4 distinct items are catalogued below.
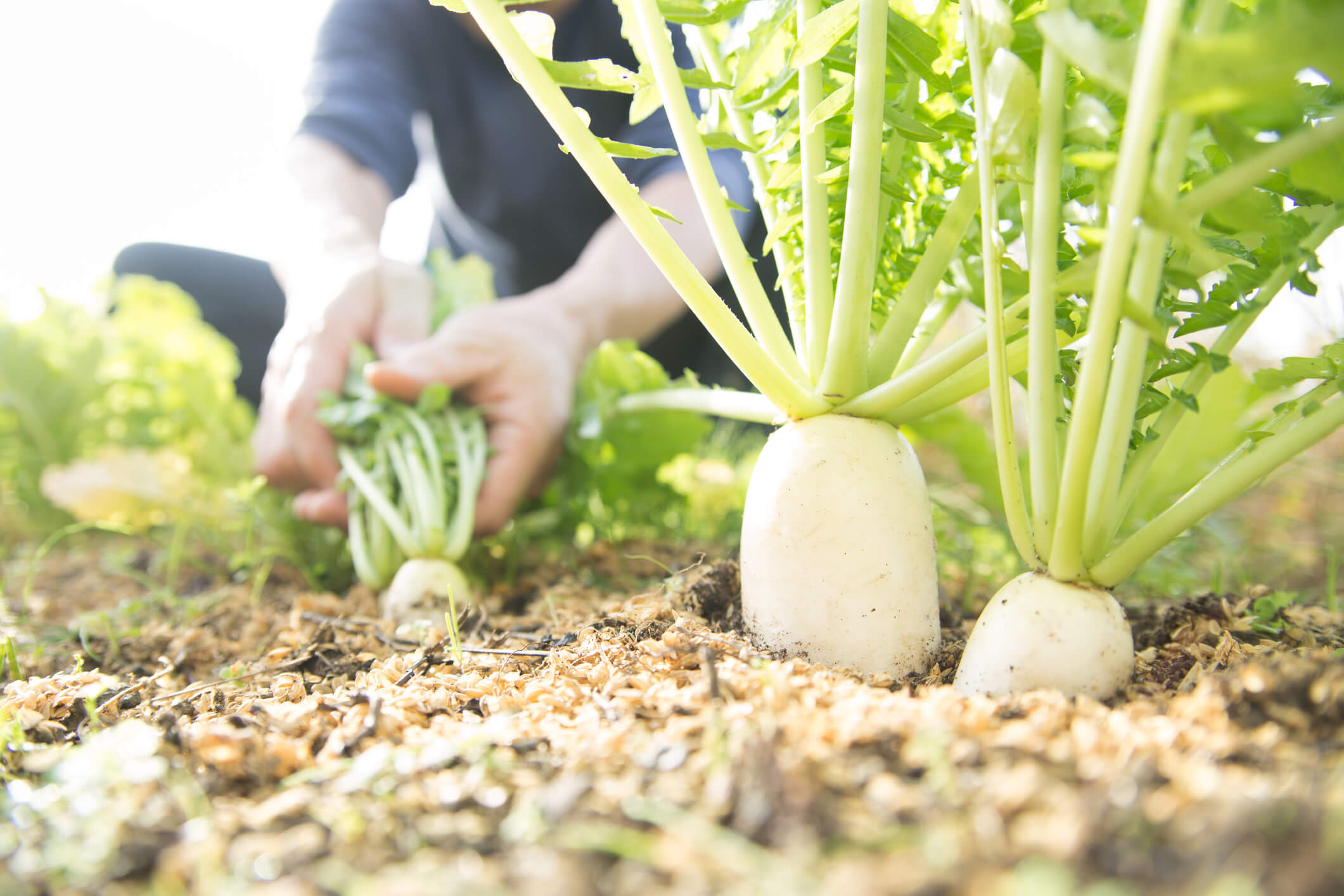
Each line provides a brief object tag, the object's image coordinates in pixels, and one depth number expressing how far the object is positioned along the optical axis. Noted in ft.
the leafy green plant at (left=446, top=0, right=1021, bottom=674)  2.14
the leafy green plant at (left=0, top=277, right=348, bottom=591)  3.18
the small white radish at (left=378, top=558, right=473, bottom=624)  2.65
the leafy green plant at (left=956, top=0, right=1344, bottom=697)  1.79
